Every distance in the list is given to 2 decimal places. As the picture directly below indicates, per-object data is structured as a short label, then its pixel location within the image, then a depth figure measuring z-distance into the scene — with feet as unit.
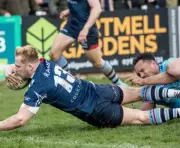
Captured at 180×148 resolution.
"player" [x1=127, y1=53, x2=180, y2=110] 51.31
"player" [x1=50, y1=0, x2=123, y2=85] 70.74
